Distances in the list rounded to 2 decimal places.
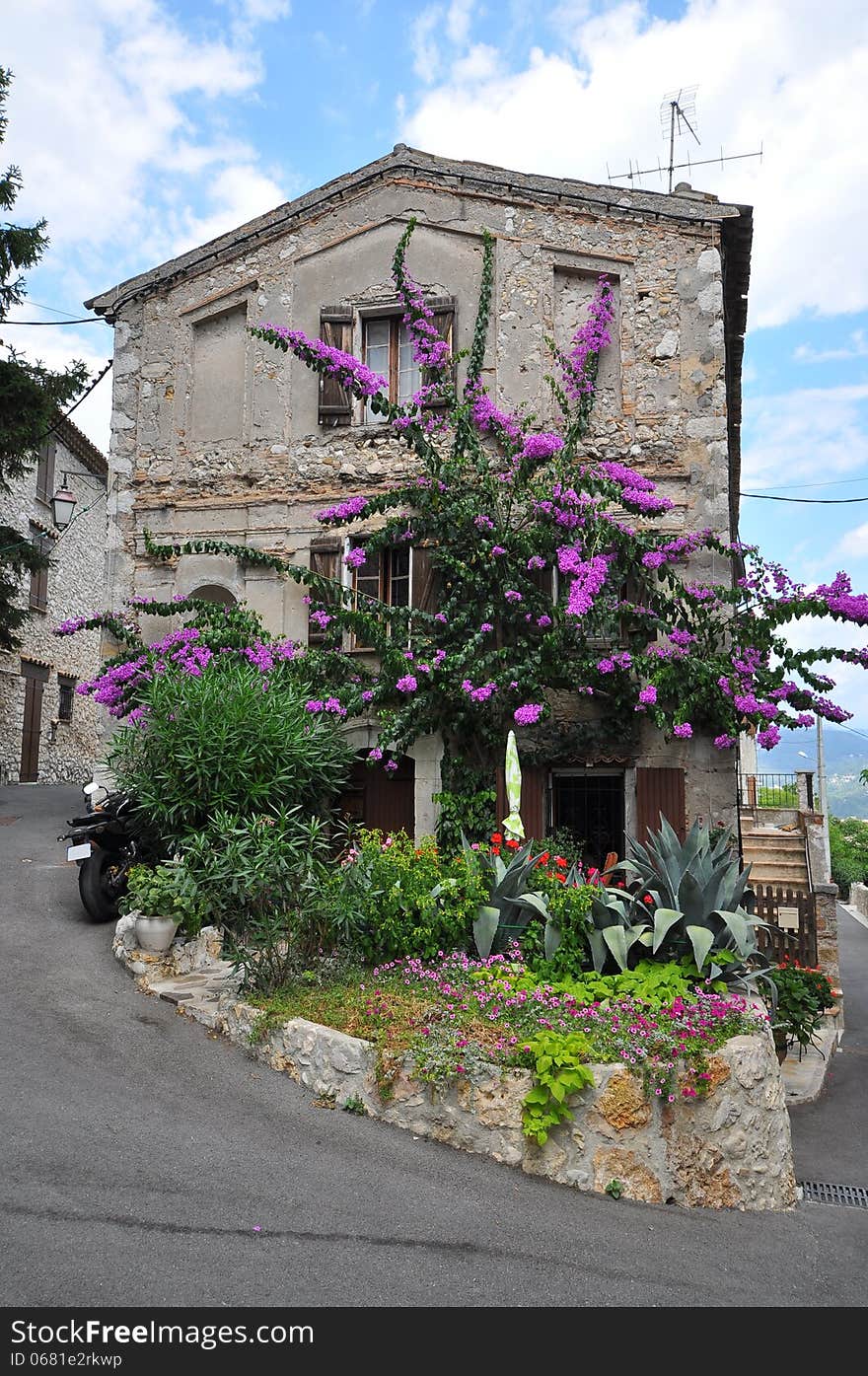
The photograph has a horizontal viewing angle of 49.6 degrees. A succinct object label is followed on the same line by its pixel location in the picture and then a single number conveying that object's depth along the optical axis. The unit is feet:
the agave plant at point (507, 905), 20.93
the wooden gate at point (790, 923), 36.01
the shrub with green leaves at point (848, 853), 114.73
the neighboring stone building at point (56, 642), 68.44
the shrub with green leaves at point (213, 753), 28.73
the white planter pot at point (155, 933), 24.22
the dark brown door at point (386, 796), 37.58
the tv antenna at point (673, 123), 44.91
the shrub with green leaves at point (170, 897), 24.53
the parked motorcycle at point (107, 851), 27.73
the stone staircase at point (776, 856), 48.91
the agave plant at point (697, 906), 19.43
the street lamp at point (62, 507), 49.55
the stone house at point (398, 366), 36.11
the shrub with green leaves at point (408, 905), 21.33
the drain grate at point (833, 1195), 17.71
